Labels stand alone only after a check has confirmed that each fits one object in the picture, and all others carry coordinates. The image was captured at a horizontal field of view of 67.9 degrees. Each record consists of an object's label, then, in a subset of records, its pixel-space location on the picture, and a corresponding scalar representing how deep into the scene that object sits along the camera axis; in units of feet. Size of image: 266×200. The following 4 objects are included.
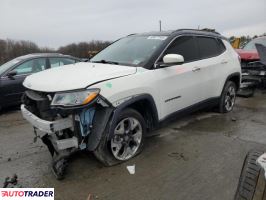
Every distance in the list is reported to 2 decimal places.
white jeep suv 7.65
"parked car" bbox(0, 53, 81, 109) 16.36
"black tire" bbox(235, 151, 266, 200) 3.92
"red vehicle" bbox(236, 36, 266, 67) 20.89
